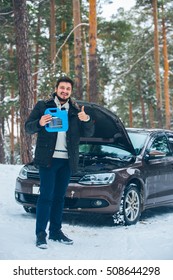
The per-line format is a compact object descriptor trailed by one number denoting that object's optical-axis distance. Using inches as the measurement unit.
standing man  212.5
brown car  274.4
